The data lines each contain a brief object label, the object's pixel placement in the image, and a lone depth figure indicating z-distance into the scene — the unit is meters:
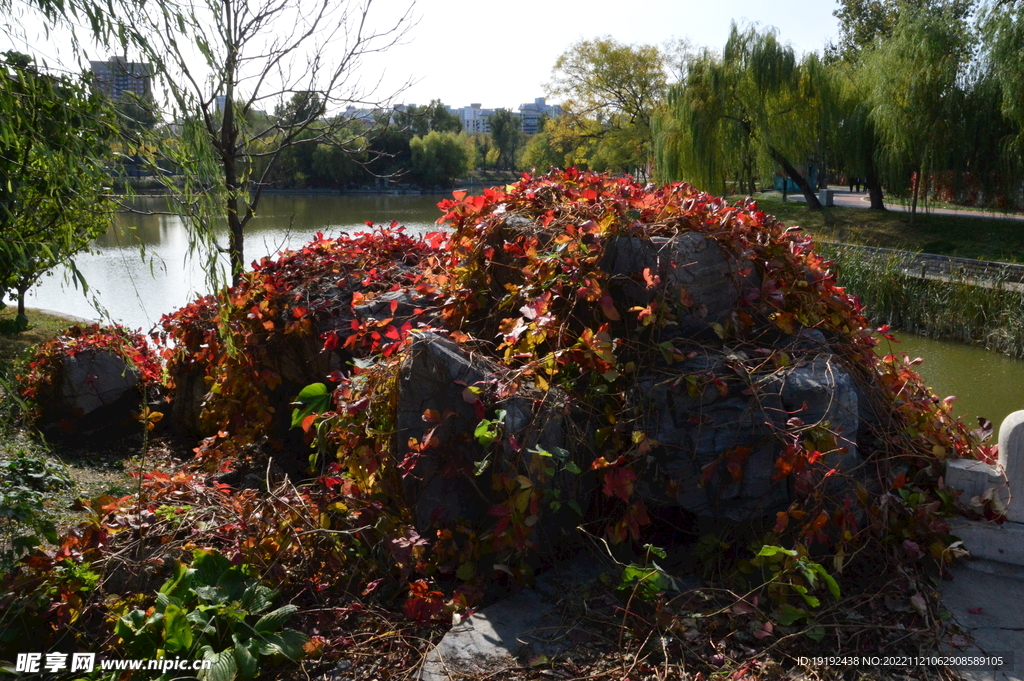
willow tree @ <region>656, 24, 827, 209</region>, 18.38
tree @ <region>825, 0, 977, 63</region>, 30.53
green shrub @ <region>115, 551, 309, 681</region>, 2.26
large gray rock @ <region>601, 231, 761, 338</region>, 3.23
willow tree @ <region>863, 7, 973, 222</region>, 15.55
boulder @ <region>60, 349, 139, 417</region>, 5.48
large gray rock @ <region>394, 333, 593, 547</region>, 2.75
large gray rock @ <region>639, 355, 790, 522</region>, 2.83
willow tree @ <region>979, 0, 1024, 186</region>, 13.63
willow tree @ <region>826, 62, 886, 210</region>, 18.73
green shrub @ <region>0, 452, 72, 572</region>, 2.77
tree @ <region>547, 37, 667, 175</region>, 26.66
